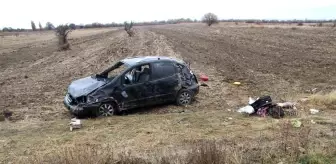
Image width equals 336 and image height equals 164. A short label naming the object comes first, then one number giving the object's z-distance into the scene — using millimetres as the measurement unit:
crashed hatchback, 12188
